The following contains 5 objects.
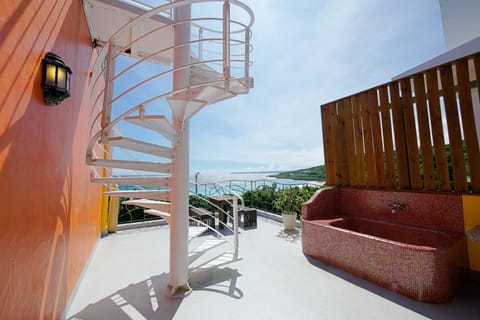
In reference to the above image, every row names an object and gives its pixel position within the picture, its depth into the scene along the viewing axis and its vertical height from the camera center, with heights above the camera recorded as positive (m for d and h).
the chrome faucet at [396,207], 2.85 -0.42
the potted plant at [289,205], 4.11 -0.58
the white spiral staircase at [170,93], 1.58 +0.68
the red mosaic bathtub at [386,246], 1.82 -0.75
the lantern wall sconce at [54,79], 1.31 +0.69
